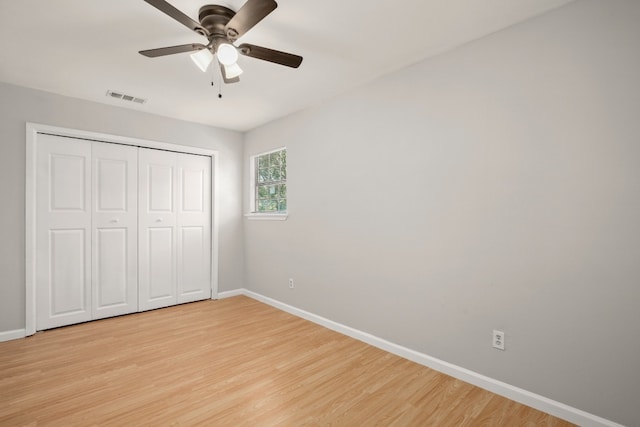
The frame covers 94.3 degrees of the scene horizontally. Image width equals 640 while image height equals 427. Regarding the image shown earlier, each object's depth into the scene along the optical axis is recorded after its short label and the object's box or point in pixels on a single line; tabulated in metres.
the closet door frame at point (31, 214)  2.97
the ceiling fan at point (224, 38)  1.58
